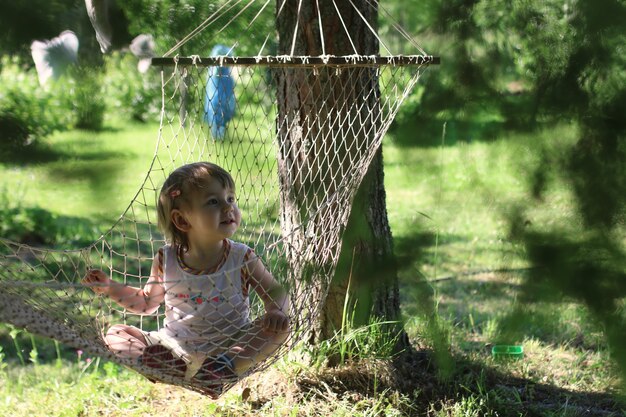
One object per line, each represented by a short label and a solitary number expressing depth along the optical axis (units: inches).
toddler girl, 80.9
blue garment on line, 95.0
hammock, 70.4
